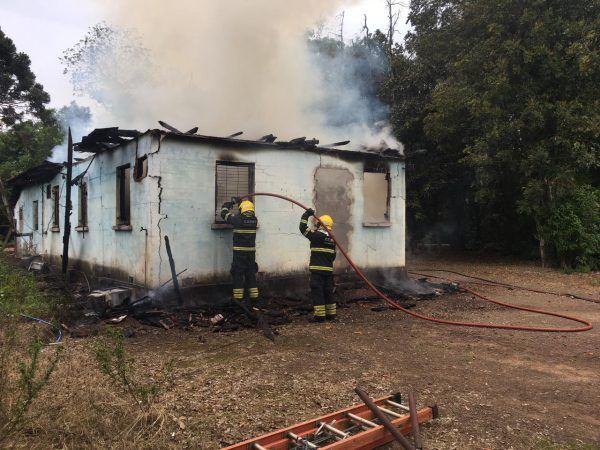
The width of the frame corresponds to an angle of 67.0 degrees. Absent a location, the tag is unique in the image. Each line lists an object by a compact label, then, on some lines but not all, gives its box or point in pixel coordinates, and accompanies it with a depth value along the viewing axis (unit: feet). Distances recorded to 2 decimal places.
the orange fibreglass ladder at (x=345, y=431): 10.00
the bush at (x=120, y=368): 11.48
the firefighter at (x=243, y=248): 26.78
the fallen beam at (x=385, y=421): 9.77
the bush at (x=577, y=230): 45.50
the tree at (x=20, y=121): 70.54
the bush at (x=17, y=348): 9.55
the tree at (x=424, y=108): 57.77
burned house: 26.94
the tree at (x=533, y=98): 42.96
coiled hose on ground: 22.34
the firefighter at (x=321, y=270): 25.07
